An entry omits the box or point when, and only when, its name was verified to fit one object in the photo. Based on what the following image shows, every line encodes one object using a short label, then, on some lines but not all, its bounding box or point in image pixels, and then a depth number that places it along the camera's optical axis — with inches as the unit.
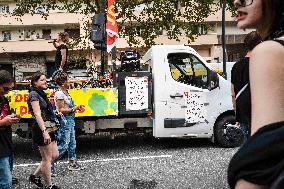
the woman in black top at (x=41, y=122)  224.8
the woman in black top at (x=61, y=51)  416.2
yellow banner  325.1
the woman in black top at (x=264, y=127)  36.2
